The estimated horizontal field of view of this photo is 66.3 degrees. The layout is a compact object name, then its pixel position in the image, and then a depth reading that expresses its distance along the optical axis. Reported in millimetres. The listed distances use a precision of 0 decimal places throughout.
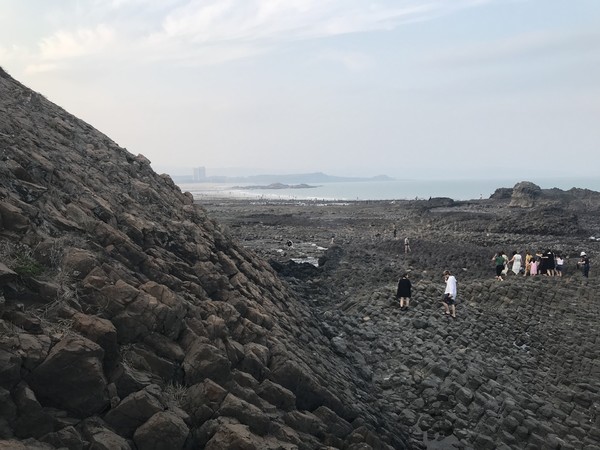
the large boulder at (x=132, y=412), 7004
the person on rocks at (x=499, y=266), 25275
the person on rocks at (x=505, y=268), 25844
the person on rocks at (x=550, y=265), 25703
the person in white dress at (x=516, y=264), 26277
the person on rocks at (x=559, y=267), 26209
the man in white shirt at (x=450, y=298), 19797
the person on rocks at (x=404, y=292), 20266
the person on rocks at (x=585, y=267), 25344
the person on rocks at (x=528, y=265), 26088
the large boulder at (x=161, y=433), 6945
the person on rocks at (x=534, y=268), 25478
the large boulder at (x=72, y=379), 6660
